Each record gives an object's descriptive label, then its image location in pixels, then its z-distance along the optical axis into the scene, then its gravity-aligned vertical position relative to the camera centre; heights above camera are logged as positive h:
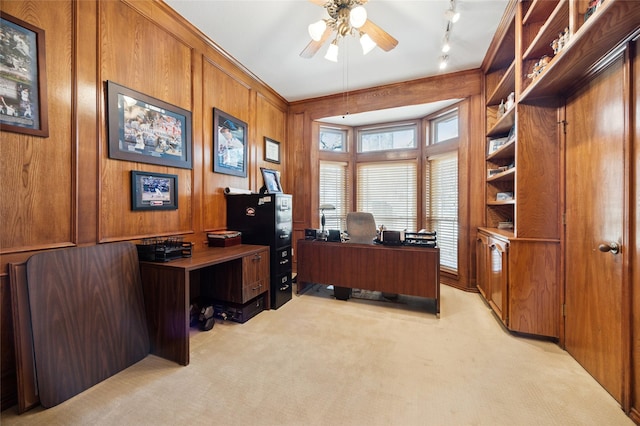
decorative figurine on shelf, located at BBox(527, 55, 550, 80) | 2.11 +1.25
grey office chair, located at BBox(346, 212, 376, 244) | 3.42 -0.24
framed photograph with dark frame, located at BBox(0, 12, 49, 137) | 1.49 +0.82
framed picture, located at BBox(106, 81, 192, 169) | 2.05 +0.75
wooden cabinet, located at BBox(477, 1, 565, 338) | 2.21 +0.03
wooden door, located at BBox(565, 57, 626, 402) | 1.60 -0.09
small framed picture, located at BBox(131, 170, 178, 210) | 2.20 +0.19
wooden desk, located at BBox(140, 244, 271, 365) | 1.95 -0.74
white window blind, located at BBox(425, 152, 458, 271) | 3.97 +0.13
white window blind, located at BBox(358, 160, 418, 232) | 4.67 +0.36
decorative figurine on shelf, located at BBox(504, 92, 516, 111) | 2.67 +1.20
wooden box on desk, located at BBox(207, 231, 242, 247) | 2.85 -0.32
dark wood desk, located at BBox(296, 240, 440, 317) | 2.86 -0.70
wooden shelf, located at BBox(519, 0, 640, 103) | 1.29 +1.02
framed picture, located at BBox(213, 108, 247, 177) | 3.08 +0.87
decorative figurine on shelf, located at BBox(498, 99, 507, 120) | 3.11 +1.29
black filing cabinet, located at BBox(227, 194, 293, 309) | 3.01 -0.20
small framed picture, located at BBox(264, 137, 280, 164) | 4.09 +1.02
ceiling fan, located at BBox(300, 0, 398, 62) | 1.95 +1.57
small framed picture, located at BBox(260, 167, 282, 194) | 3.81 +0.49
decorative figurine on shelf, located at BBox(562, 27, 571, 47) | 1.73 +1.22
